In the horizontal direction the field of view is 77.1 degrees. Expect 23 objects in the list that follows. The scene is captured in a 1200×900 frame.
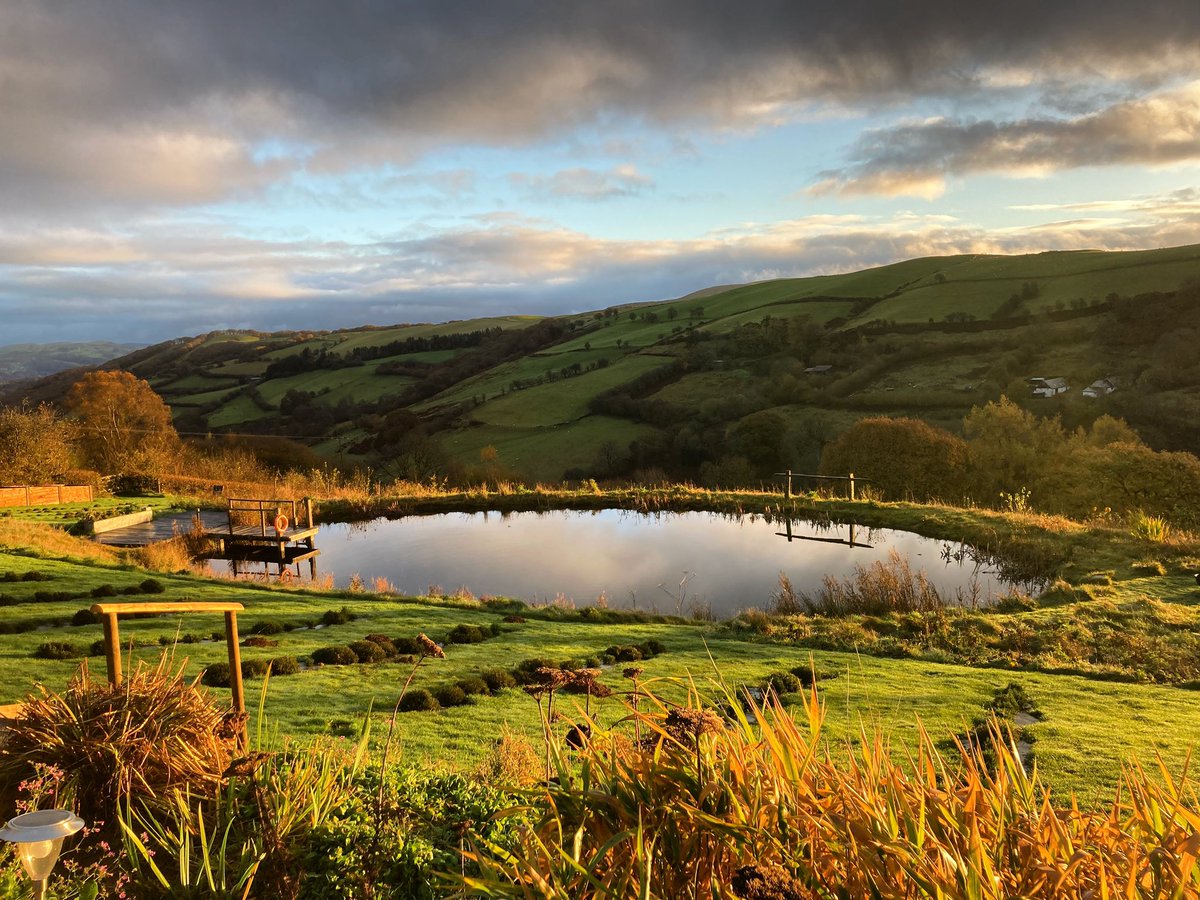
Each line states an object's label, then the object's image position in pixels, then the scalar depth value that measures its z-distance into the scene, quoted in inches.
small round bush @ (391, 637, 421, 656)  399.9
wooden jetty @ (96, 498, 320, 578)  821.9
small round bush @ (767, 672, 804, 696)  326.3
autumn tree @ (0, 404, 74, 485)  1165.7
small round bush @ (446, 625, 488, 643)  431.2
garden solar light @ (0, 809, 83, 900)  96.3
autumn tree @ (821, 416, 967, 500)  1130.7
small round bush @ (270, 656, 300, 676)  347.6
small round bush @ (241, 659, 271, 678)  330.0
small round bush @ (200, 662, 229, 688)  312.5
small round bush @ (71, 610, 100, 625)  415.8
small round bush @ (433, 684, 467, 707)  312.3
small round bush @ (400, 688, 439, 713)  301.6
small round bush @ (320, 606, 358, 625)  471.8
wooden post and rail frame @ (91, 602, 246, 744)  153.5
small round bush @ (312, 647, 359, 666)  369.0
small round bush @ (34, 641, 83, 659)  343.9
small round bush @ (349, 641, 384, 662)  378.3
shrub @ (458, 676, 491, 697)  324.2
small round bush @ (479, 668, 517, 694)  336.8
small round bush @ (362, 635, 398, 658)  389.1
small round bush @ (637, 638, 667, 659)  412.8
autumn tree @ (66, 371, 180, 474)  1348.4
